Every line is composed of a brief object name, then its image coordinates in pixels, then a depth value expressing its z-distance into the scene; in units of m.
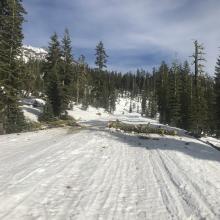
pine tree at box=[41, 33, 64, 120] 32.28
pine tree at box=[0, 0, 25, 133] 21.16
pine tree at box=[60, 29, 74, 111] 33.86
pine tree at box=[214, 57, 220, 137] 34.83
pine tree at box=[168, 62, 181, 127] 40.39
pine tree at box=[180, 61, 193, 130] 38.30
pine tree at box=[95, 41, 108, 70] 57.73
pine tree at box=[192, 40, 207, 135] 36.65
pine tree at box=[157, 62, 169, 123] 45.95
